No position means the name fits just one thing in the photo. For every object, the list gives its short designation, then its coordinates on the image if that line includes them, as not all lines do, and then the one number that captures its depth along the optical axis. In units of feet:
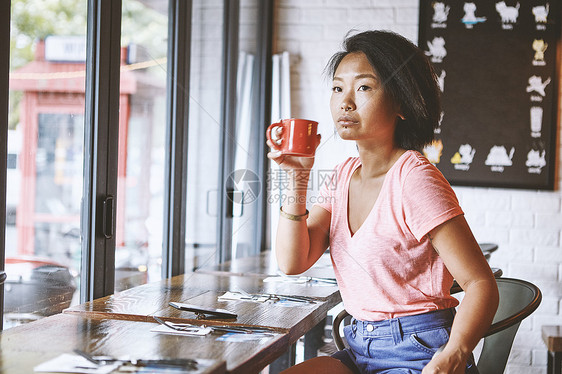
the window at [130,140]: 6.62
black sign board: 11.43
